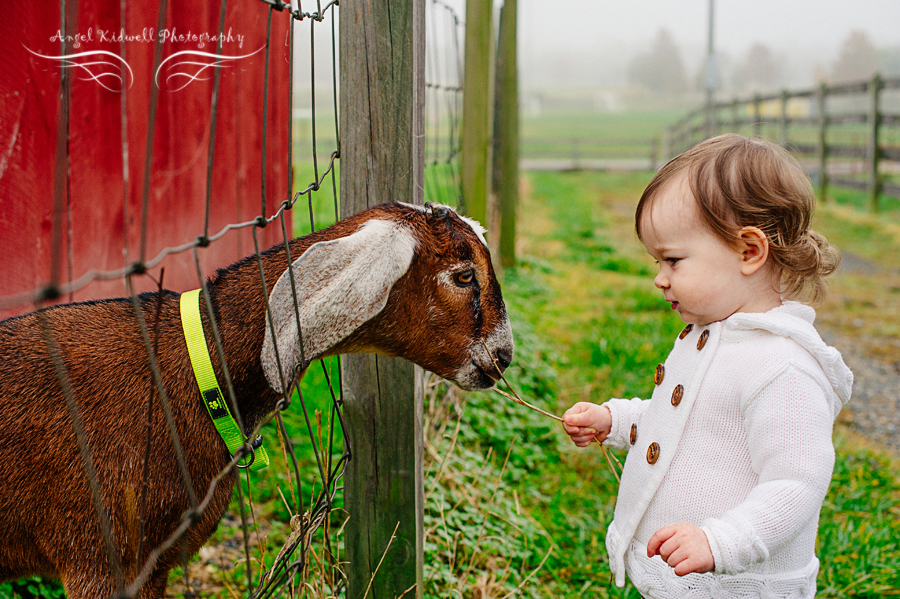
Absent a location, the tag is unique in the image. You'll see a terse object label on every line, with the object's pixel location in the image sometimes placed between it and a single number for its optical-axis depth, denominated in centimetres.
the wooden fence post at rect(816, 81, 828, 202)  1400
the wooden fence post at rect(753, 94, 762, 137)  1700
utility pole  2051
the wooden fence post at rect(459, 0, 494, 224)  497
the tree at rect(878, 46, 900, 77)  10842
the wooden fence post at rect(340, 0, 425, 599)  200
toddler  157
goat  166
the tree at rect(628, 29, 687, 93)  13275
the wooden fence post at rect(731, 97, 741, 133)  1717
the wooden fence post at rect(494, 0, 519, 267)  726
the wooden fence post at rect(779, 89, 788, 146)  1578
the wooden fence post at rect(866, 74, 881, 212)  1248
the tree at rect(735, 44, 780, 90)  12444
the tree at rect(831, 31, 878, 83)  10094
